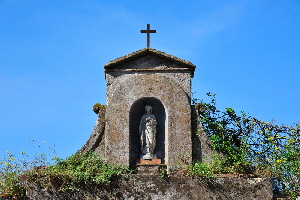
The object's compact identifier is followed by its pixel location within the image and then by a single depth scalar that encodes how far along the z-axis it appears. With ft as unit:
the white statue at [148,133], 39.83
